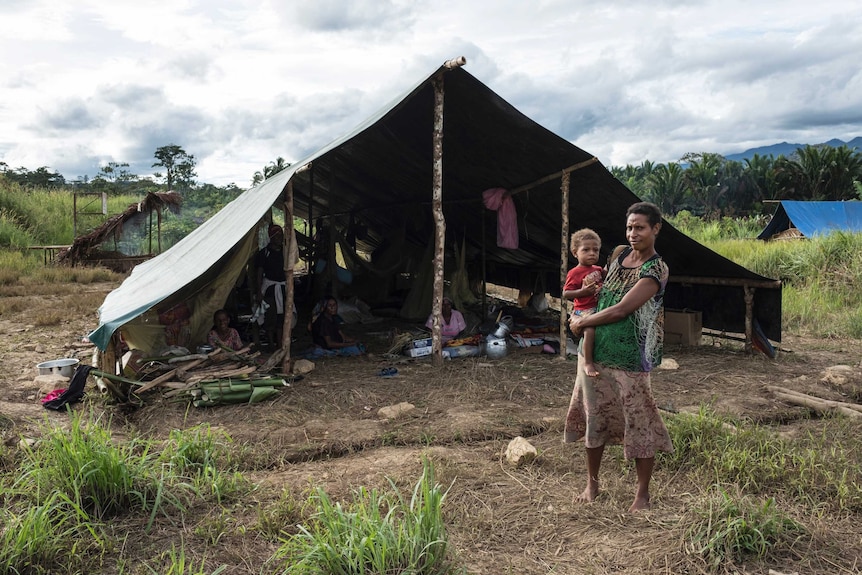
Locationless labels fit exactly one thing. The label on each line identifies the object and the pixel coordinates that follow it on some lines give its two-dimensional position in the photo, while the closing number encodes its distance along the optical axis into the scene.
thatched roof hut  12.67
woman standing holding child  2.40
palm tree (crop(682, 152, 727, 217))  31.73
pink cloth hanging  6.37
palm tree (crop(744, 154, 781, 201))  28.50
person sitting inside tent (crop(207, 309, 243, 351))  5.28
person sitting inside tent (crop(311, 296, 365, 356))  5.91
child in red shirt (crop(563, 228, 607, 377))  2.76
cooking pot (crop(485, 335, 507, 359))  5.82
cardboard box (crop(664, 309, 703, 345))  6.31
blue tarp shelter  15.27
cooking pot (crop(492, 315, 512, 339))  6.08
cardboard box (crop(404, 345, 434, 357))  5.65
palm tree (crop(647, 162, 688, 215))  32.38
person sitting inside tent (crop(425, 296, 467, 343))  6.05
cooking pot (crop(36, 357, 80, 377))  4.94
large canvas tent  4.92
